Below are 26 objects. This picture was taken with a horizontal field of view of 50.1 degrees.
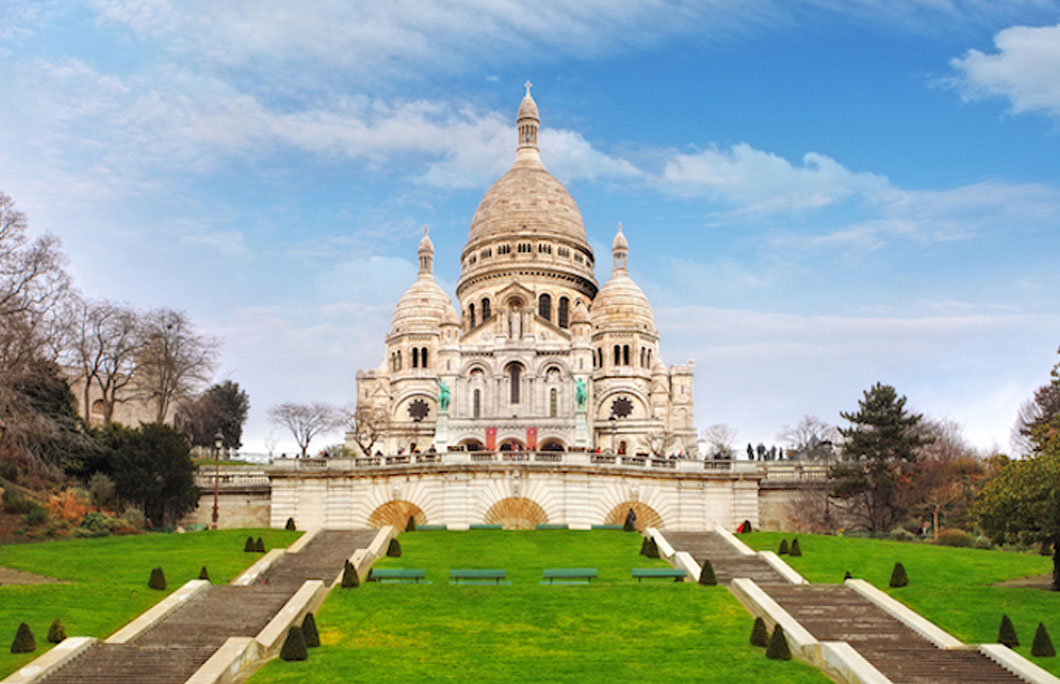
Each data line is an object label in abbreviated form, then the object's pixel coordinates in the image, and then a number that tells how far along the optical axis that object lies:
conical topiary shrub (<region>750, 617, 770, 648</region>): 27.73
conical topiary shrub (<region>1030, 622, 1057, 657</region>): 26.78
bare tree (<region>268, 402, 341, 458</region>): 93.75
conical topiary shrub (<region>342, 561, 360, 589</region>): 33.88
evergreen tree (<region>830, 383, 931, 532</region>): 55.28
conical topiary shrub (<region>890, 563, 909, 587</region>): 34.91
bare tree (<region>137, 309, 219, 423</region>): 71.44
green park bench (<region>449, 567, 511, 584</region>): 34.81
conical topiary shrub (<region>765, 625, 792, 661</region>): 26.58
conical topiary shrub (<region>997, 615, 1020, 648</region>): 27.70
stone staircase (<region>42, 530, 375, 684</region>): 25.00
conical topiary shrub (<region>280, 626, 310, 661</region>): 26.20
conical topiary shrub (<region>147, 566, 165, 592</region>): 32.97
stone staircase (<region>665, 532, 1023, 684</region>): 25.88
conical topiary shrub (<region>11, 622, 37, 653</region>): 25.86
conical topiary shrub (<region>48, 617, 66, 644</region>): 26.62
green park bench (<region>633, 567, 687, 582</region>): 35.28
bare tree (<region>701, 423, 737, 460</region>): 111.06
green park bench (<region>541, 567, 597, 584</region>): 34.78
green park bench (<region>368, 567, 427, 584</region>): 35.25
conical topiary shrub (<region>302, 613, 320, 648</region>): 27.30
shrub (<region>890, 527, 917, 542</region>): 51.59
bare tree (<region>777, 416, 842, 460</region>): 89.53
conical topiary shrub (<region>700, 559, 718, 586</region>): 34.31
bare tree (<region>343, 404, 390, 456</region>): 92.25
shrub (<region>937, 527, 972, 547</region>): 48.97
